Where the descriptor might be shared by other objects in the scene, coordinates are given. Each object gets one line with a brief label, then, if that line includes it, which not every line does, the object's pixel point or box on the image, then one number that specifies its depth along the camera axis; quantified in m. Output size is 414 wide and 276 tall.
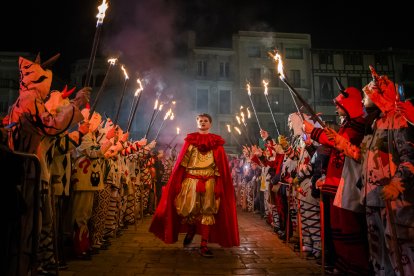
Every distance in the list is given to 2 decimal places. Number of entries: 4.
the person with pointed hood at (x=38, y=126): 3.63
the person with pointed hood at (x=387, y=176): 3.20
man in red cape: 6.30
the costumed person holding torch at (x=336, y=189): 4.38
